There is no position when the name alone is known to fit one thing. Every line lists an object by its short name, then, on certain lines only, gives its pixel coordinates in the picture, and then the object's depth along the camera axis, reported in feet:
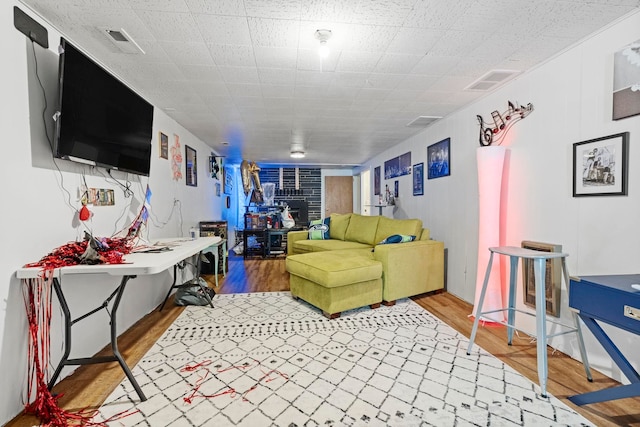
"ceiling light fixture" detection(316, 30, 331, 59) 6.44
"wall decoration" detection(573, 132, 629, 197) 6.18
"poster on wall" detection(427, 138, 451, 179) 12.73
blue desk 4.63
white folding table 5.37
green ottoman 9.80
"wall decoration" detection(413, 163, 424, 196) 15.25
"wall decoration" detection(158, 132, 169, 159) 11.63
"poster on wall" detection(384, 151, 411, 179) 17.03
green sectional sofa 9.93
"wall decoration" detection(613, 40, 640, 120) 5.95
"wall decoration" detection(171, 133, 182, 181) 12.87
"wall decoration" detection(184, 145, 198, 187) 14.58
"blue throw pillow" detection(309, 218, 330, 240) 18.15
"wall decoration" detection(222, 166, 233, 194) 23.29
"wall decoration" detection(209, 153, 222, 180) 19.15
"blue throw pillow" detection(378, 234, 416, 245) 11.96
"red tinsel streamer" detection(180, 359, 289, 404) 5.91
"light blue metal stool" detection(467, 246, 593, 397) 5.86
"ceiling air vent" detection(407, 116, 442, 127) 12.84
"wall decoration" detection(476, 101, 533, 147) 8.79
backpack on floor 11.25
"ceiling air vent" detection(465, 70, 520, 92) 8.54
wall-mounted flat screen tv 5.89
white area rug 5.31
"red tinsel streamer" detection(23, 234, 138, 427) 5.31
